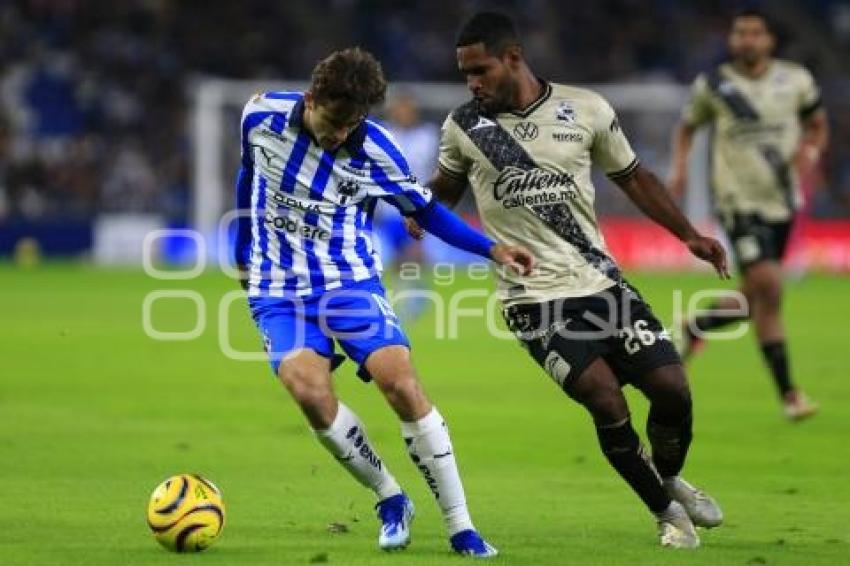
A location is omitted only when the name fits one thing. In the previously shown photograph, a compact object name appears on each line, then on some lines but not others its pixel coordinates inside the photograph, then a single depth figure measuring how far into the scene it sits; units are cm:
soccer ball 1625
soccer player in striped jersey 1631
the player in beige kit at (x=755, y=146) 2759
